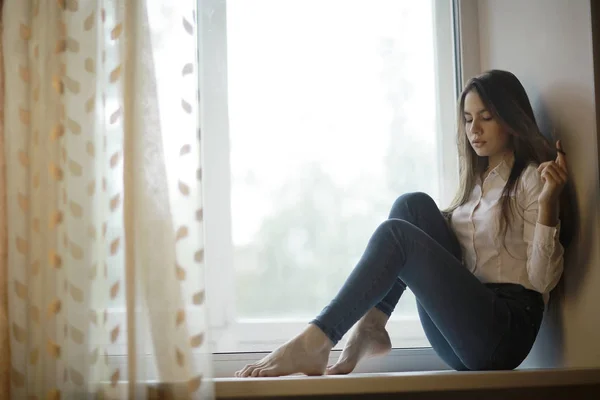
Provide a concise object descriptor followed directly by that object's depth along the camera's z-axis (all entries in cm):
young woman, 341
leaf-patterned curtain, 325
